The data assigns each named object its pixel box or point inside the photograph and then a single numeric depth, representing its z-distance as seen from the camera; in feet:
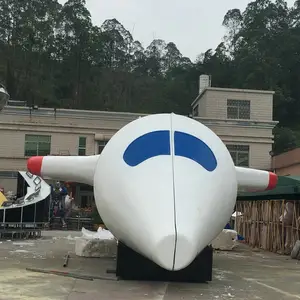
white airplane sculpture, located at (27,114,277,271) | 23.13
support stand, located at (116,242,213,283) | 28.35
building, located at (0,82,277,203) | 127.13
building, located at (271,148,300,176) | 122.01
